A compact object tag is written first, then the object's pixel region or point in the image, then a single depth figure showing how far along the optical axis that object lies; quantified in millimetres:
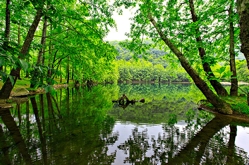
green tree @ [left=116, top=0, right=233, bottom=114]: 10984
